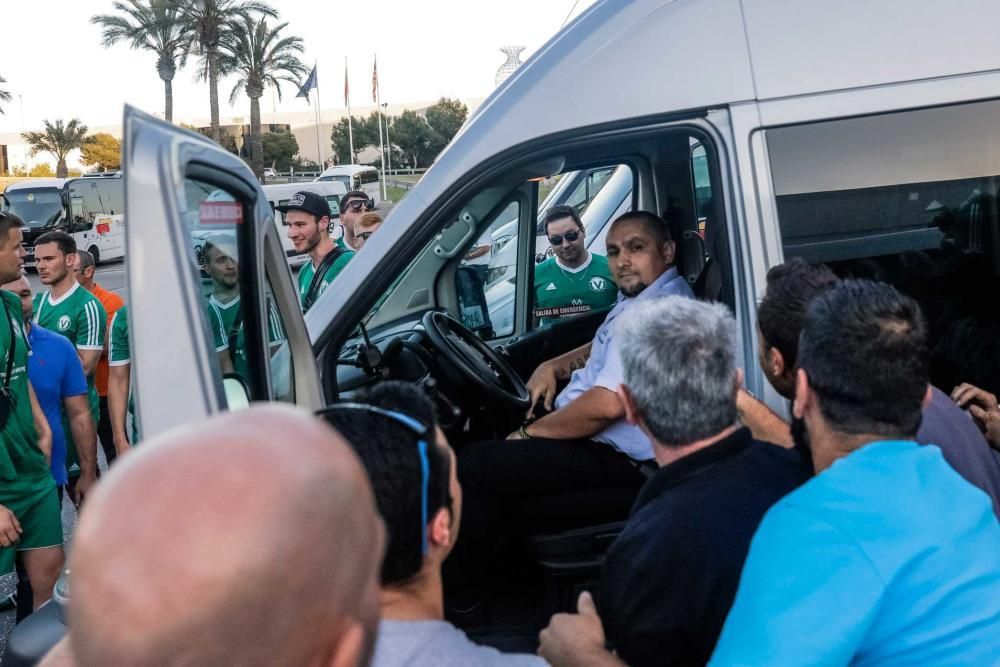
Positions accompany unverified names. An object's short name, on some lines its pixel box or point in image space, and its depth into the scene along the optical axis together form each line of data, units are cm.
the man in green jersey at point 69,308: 550
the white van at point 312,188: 2413
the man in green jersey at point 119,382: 479
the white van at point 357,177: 3412
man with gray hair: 187
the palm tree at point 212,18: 3406
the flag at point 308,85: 3812
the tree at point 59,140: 4631
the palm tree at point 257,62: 3612
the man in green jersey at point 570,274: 534
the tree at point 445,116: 5262
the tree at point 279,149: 5566
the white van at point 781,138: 259
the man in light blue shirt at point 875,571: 151
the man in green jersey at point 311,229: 603
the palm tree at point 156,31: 3425
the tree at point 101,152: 5047
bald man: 68
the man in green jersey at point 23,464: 351
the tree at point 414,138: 5638
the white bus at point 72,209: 2588
